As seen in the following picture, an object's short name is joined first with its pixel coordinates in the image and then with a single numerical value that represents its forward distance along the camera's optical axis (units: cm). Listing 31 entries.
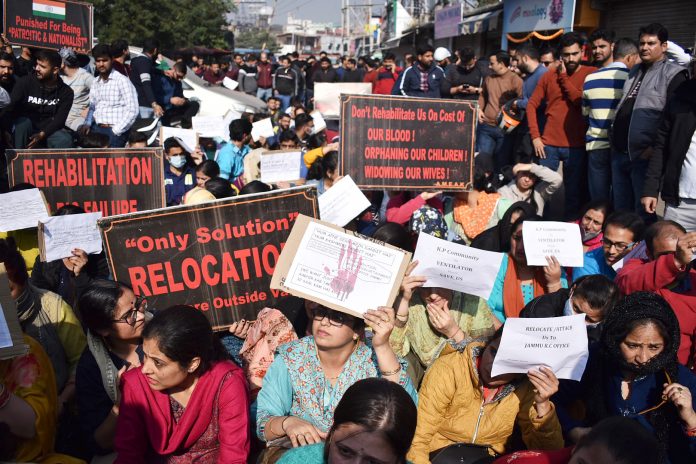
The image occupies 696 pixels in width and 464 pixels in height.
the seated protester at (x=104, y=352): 347
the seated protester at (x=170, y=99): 1192
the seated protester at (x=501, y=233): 549
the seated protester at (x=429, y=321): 413
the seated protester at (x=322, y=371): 328
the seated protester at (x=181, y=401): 310
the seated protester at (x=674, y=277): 404
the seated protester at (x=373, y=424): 238
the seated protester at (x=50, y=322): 375
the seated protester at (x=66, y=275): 484
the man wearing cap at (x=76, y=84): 1020
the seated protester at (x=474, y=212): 614
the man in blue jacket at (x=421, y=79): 1080
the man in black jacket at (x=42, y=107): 846
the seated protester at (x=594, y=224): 556
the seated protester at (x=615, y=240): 501
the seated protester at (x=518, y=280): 490
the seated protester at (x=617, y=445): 250
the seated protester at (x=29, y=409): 301
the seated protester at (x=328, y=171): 655
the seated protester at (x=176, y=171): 764
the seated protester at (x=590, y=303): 405
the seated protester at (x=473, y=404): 352
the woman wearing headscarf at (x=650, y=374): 335
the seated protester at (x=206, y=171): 743
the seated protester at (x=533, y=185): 649
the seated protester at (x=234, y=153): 896
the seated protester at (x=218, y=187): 664
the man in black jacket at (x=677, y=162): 538
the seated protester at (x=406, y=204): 596
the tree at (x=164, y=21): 3481
